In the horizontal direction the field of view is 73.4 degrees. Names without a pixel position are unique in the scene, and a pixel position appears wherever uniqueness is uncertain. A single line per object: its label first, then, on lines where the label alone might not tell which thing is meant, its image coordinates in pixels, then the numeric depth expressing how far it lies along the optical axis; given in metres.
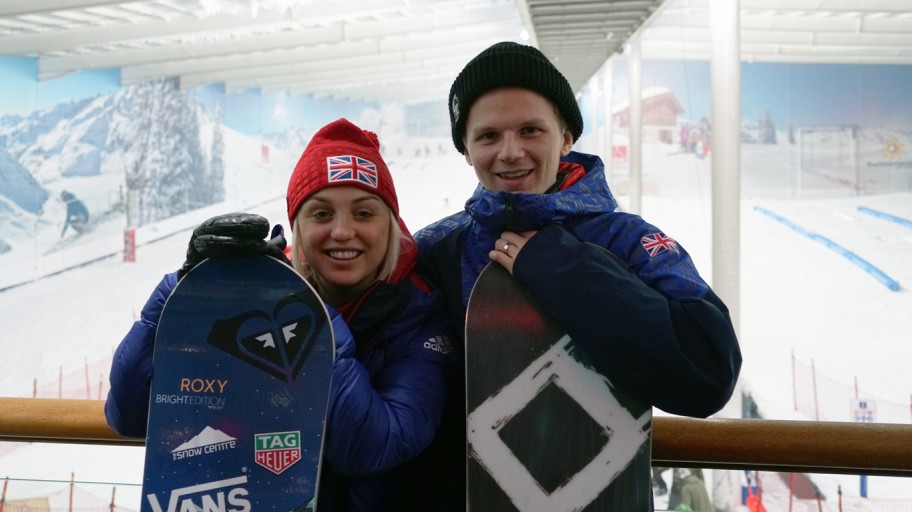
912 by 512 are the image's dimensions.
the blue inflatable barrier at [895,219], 10.05
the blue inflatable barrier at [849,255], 10.21
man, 0.79
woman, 0.83
